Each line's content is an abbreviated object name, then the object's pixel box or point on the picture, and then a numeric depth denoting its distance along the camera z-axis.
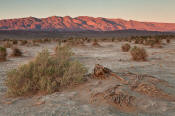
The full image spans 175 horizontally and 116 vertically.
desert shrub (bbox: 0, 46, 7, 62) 10.17
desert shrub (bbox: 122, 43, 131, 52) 15.54
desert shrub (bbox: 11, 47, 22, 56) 12.31
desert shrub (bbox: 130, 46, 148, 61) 10.16
